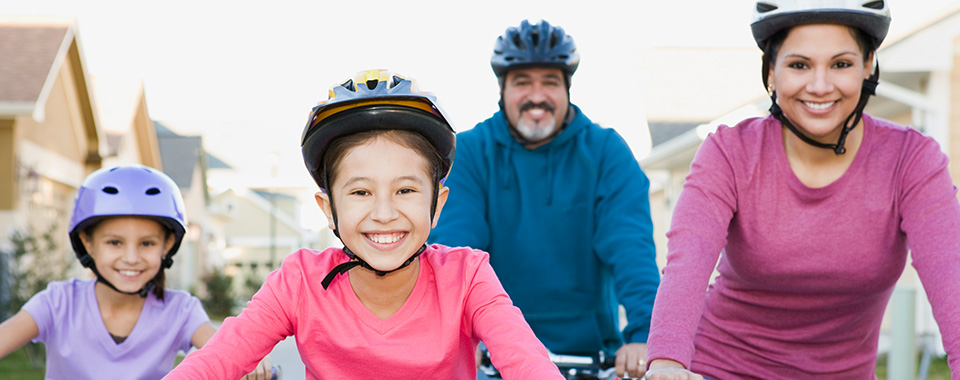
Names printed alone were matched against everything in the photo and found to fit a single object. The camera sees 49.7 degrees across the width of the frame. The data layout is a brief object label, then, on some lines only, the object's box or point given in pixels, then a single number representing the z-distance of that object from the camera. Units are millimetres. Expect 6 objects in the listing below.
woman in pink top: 3363
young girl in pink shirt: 3244
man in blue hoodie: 4812
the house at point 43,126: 20750
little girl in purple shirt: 5148
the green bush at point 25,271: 17344
